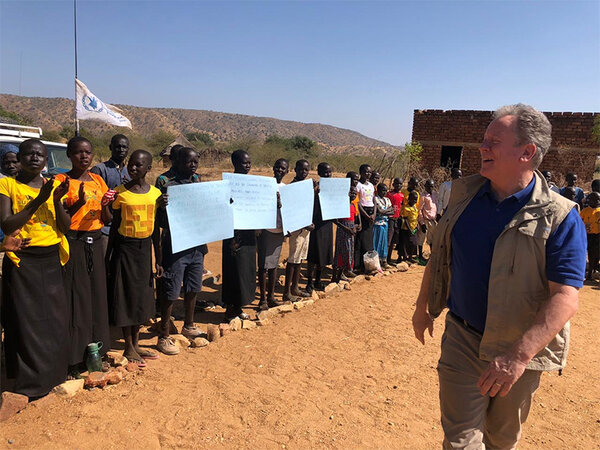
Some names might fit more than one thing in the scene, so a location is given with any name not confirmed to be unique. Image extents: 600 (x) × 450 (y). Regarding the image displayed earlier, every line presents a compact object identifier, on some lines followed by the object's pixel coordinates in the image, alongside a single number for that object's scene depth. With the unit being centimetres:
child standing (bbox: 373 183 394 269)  780
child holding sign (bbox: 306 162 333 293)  649
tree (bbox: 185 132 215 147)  4732
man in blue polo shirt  187
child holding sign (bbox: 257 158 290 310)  562
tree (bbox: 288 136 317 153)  4247
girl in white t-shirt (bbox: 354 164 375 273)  731
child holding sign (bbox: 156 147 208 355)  438
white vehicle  838
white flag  783
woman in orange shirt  361
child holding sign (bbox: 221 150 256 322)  514
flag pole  705
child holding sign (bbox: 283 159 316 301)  601
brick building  1487
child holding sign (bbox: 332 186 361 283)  687
